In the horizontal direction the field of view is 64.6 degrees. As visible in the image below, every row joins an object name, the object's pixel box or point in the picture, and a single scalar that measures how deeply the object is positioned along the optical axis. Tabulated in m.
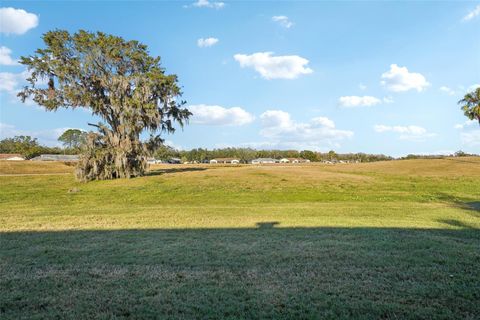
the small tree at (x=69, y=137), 119.67
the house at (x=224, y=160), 149.38
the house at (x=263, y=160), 153.12
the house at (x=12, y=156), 112.09
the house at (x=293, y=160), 141.43
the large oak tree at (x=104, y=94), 32.34
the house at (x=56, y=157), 112.62
